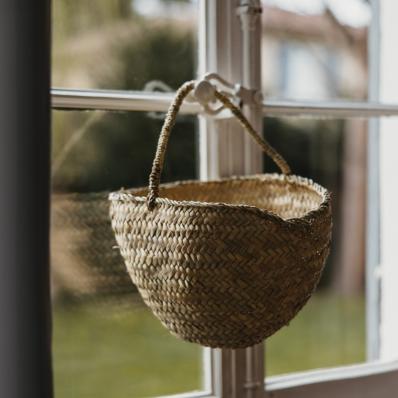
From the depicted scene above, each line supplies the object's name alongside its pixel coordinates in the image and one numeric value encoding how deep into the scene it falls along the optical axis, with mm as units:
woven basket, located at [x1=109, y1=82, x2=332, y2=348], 1193
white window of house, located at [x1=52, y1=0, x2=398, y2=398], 1418
